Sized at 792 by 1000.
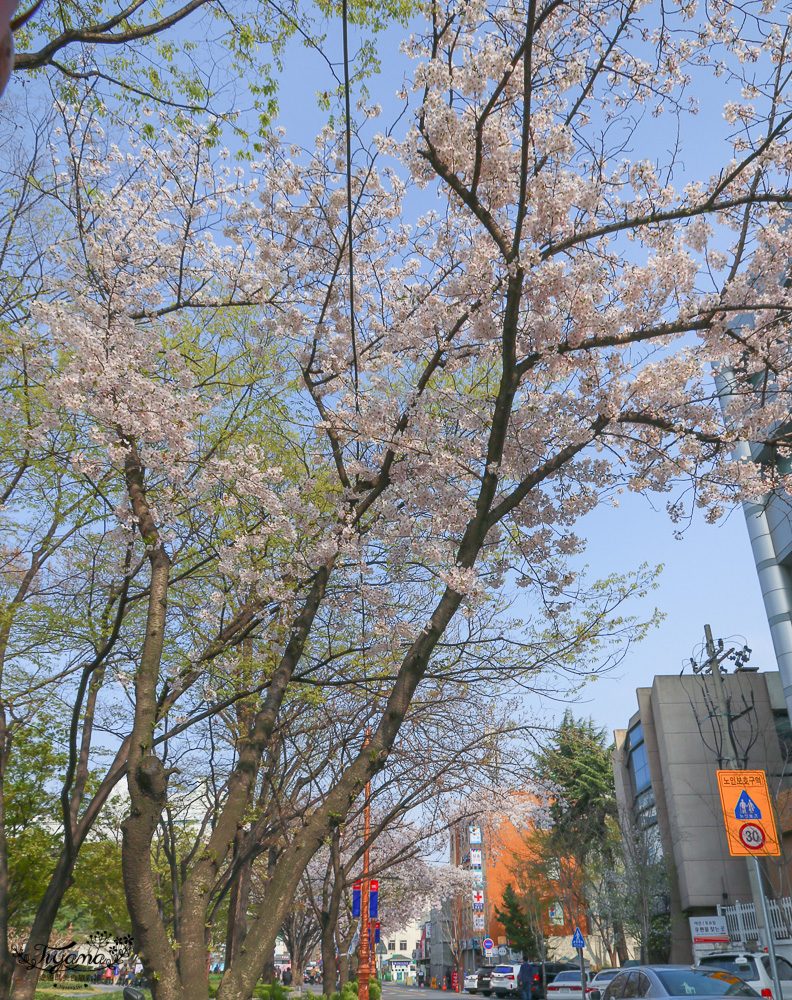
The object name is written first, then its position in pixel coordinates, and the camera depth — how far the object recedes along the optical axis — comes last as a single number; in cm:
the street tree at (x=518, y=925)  4253
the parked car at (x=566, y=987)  2472
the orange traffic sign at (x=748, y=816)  752
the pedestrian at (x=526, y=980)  2877
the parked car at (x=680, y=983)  726
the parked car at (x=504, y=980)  3300
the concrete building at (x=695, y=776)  3075
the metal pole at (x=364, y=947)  1762
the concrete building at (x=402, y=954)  10165
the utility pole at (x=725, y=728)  701
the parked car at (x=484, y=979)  3747
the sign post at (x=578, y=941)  2344
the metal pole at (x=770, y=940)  684
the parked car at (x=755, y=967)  1154
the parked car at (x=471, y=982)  4009
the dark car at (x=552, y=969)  3412
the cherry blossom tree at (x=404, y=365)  533
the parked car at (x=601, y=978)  2468
